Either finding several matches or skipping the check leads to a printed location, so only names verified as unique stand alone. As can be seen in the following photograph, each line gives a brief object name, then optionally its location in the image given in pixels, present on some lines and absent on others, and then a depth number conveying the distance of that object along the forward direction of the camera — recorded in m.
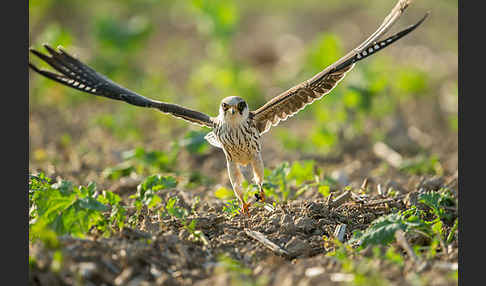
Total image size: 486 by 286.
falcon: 14.31
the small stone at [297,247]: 11.13
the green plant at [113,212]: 11.37
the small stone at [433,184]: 14.59
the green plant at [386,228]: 10.62
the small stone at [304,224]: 12.03
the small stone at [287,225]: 11.90
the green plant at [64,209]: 10.78
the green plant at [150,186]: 11.82
